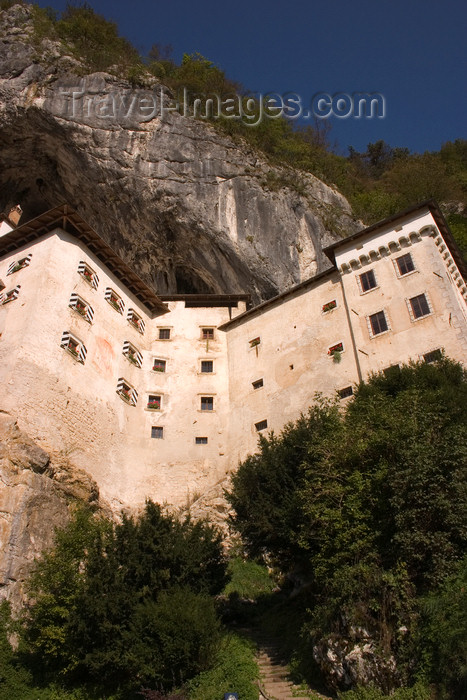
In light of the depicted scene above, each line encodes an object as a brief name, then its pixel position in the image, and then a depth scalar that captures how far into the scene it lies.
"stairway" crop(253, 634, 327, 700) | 12.70
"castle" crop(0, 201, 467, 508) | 23.05
